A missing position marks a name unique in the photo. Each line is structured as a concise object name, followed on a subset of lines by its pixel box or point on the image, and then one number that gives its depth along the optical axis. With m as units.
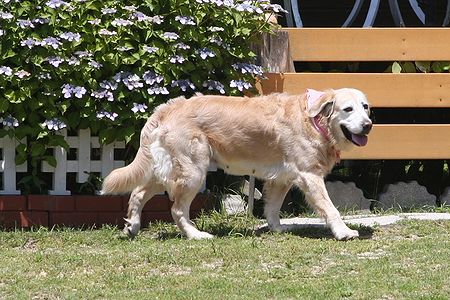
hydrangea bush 15.34
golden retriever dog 14.80
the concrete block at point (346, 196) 17.56
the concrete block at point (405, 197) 17.67
